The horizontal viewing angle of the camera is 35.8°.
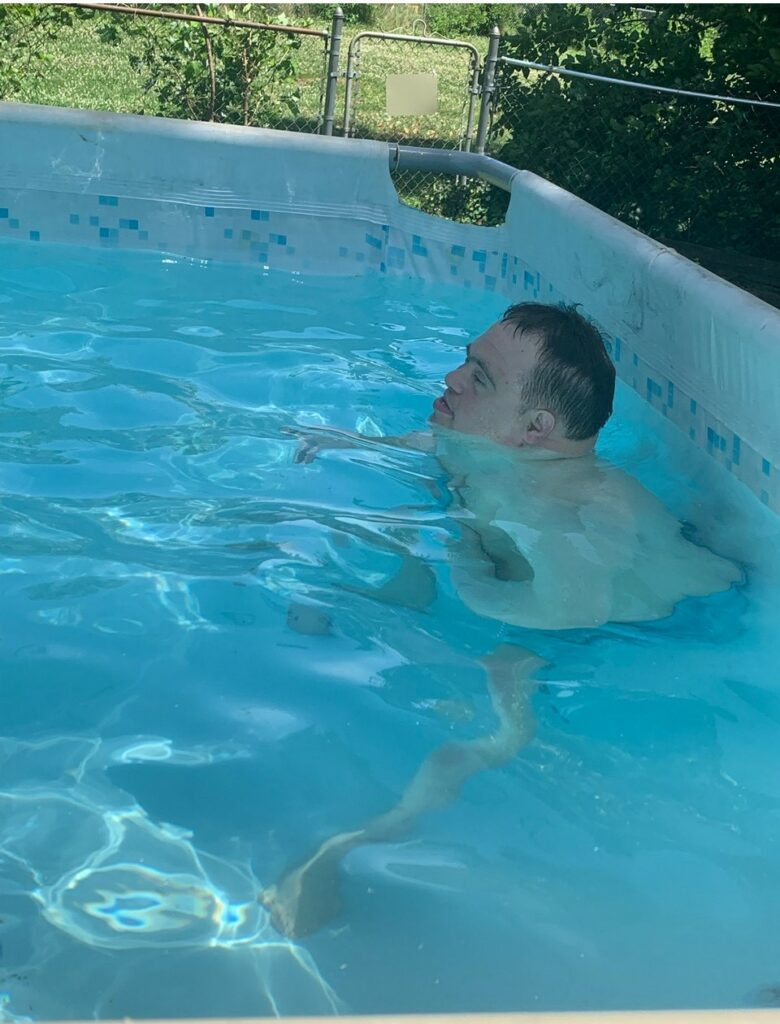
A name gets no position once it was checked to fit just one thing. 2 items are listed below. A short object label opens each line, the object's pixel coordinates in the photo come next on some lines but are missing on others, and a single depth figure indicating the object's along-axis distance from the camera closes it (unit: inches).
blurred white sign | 282.2
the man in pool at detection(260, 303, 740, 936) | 94.0
